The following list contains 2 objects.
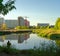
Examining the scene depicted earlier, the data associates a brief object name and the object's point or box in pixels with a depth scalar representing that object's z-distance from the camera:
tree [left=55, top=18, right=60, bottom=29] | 27.99
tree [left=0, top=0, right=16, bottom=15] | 5.01
